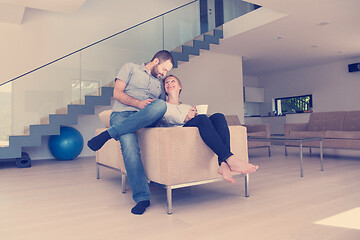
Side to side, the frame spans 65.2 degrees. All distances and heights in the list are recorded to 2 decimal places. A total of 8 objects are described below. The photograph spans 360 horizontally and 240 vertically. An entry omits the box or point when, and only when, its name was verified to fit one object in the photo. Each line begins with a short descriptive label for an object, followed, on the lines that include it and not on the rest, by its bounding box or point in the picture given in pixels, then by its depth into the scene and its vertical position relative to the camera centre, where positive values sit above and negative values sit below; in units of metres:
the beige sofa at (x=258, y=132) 4.85 -0.08
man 1.91 +0.15
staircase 4.26 +0.08
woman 1.85 -0.01
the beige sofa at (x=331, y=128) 4.21 -0.03
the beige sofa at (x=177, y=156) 1.84 -0.19
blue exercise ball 5.03 -0.22
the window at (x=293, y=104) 10.11 +0.85
